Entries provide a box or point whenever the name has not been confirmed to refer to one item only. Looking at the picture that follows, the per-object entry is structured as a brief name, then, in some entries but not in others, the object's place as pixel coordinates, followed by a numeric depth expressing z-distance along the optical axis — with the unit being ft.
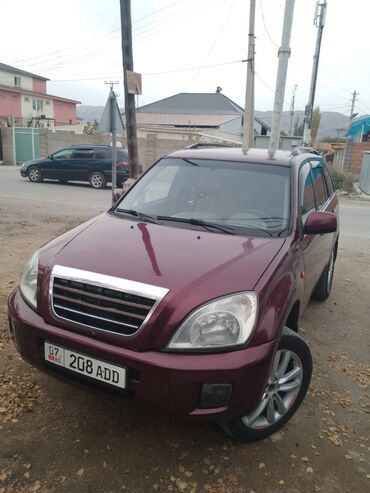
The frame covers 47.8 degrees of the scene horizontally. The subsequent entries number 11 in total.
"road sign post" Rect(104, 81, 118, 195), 26.25
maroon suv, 6.93
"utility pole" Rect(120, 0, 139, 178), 29.01
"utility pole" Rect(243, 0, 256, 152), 60.39
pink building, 171.53
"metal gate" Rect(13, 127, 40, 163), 85.40
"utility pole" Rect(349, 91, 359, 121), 225.56
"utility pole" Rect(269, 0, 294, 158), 35.73
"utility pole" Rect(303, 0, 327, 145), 71.56
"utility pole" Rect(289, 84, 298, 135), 237.29
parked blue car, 53.62
